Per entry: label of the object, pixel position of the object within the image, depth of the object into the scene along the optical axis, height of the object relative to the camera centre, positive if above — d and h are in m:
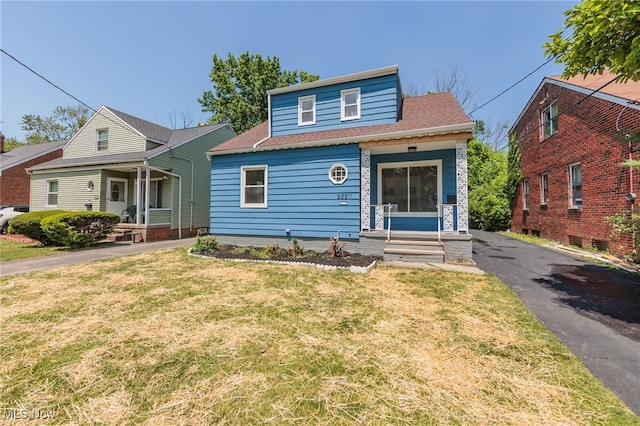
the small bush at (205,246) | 8.48 -1.03
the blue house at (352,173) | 7.51 +1.54
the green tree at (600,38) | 3.28 +2.62
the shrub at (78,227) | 8.96 -0.47
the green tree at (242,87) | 24.33 +12.60
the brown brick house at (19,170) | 18.91 +3.36
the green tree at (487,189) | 16.17 +1.93
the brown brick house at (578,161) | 7.74 +2.19
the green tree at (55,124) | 35.44 +12.92
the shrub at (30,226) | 9.52 -0.44
